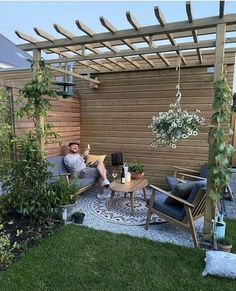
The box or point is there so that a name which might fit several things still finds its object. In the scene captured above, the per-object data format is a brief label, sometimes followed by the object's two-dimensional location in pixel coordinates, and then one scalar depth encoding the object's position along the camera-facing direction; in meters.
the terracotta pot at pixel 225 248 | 2.61
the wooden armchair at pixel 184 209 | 2.78
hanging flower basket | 2.88
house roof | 7.99
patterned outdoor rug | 3.56
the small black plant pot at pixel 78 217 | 3.39
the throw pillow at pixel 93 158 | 5.32
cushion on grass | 2.22
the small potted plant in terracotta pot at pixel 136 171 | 4.57
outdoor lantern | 5.30
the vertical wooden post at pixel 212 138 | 2.58
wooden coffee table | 3.78
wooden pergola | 2.60
